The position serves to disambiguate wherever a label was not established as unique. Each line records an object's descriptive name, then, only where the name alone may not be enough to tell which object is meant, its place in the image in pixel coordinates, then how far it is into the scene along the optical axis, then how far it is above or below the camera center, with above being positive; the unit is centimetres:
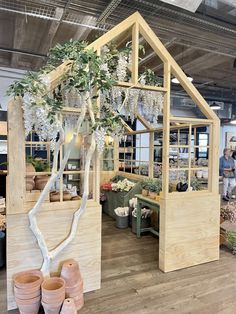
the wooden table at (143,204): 356 -83
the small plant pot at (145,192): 394 -68
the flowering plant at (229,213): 383 -97
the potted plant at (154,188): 377 -59
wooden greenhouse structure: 228 -66
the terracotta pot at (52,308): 206 -131
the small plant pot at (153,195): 373 -68
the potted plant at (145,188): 396 -62
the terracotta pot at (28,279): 210 -114
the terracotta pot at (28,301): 210 -128
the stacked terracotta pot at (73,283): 226 -122
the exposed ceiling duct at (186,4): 268 +159
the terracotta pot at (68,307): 200 -127
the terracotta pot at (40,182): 254 -34
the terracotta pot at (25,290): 208 -118
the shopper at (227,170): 691 -56
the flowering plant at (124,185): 482 -70
